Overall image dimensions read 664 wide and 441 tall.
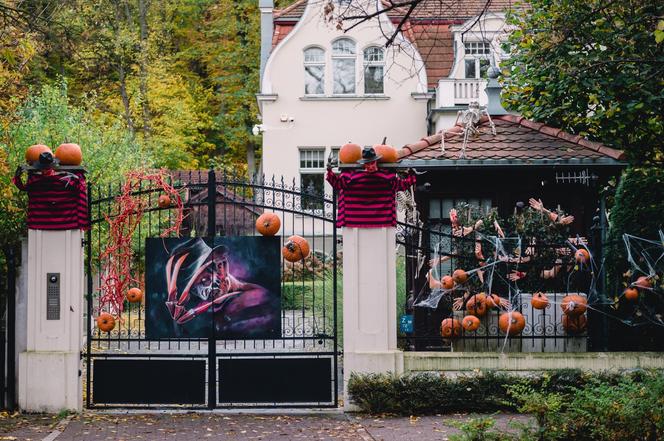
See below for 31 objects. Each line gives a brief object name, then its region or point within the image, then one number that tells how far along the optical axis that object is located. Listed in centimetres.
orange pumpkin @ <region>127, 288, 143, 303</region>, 1316
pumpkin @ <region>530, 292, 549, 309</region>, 1275
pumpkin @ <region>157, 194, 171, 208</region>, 1299
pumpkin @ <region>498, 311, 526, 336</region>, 1272
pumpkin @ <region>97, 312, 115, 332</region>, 1280
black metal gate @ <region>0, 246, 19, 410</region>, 1263
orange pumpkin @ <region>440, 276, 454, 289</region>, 1286
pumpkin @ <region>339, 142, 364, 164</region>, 1260
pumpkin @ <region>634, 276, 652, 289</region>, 1284
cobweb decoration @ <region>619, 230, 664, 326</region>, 1286
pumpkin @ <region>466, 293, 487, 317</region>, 1282
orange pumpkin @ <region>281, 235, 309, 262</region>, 1295
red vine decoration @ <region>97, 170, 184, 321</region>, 1309
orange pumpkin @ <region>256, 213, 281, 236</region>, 1285
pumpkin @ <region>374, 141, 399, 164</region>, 1255
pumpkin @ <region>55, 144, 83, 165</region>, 1257
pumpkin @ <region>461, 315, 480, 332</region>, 1273
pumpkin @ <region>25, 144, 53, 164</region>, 1254
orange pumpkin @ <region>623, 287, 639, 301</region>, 1290
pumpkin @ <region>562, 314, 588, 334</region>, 1292
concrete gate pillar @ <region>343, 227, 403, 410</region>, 1262
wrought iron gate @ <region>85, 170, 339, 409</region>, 1270
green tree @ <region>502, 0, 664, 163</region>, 1517
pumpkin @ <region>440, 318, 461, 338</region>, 1298
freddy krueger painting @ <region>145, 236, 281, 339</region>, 1283
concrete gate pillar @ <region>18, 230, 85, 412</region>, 1252
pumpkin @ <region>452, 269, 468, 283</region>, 1298
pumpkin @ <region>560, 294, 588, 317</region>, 1273
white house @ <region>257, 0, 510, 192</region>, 3309
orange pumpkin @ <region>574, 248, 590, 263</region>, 1295
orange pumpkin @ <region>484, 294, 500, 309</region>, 1282
